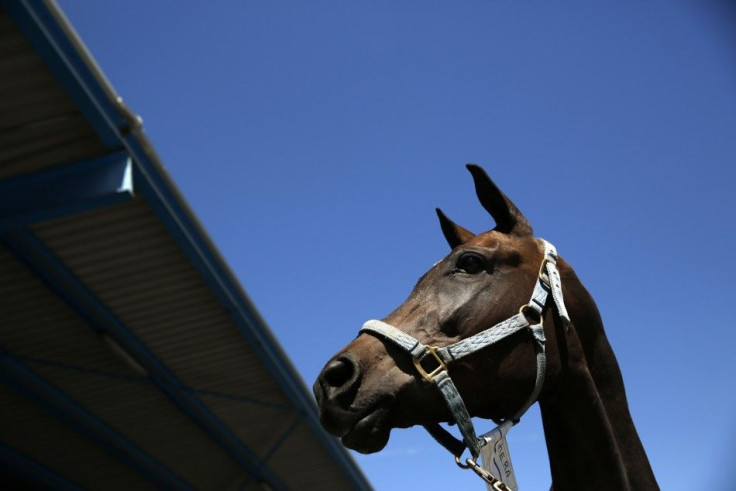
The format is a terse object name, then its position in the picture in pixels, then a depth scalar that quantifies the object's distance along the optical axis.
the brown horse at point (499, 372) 2.61
